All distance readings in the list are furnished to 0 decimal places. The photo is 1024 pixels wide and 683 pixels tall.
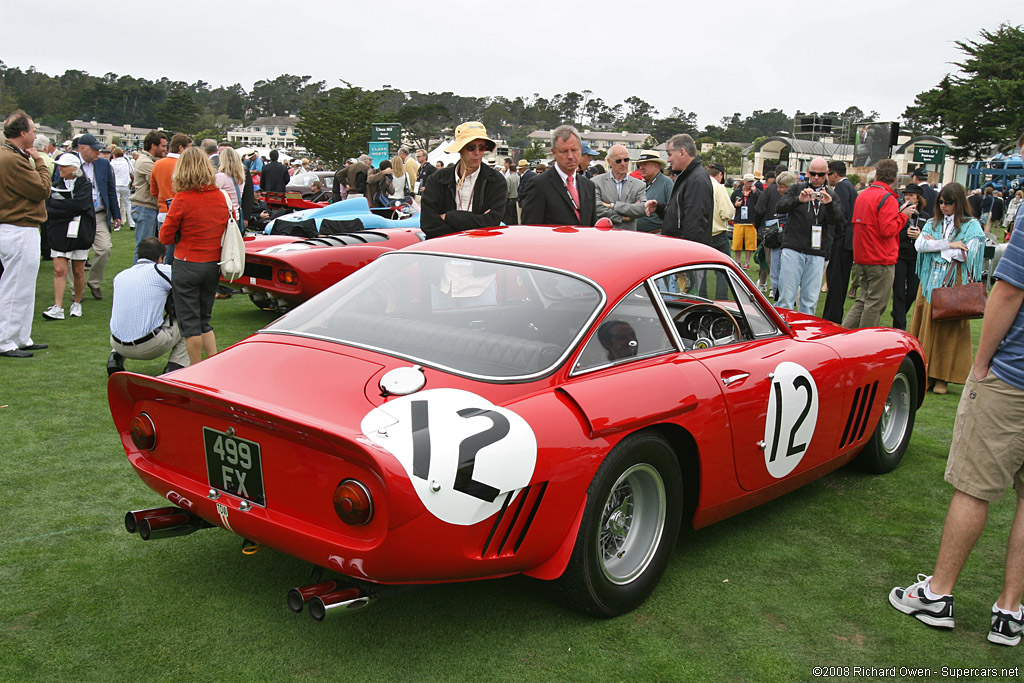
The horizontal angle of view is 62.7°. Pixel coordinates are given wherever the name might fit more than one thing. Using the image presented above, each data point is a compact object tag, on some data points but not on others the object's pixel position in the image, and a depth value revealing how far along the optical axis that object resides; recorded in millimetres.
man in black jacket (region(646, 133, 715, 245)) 7223
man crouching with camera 5867
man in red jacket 8070
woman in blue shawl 6676
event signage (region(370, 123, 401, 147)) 33344
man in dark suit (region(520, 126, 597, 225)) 6277
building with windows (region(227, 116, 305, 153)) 145375
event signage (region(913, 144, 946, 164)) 22516
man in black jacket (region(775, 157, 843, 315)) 8734
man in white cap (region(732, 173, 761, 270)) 13492
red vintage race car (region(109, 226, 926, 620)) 2504
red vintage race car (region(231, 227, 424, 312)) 7805
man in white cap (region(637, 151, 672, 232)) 8594
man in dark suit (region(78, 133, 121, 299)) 9336
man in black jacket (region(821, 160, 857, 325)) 9422
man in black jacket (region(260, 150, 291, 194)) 16953
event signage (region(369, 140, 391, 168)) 27217
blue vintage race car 9875
